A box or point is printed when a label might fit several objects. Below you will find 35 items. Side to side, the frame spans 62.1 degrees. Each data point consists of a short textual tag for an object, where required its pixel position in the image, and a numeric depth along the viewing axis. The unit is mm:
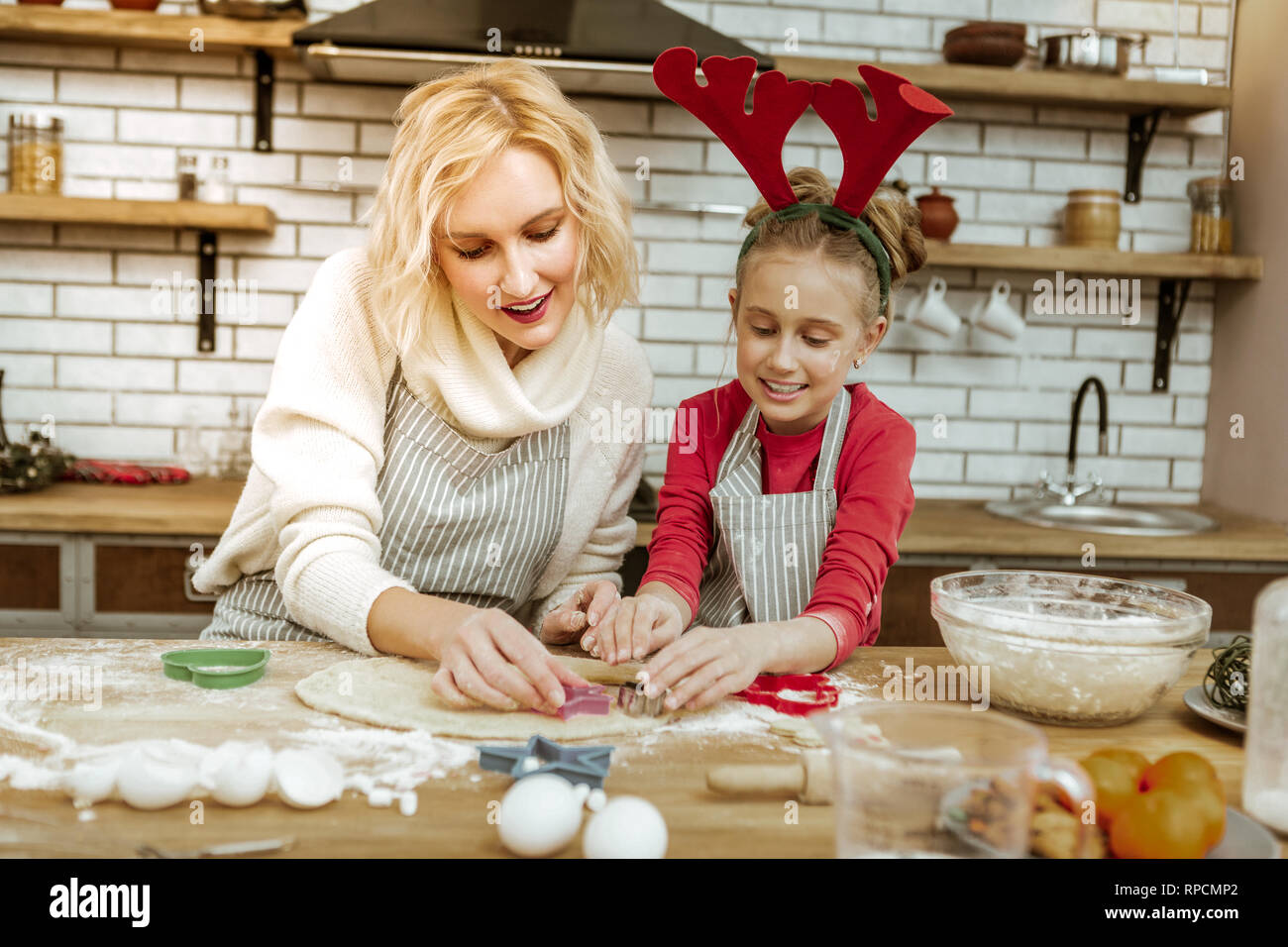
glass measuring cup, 698
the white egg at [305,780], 884
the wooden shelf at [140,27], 2732
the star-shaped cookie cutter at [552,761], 925
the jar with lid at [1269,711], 868
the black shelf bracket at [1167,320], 3307
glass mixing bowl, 1102
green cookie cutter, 1190
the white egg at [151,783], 868
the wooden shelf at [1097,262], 2947
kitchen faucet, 3150
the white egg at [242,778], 879
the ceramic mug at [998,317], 3105
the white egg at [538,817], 809
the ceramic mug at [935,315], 3074
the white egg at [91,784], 879
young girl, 1395
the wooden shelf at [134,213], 2766
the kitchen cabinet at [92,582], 2496
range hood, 2543
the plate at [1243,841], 822
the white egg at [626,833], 794
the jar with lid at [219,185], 2926
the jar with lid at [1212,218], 3182
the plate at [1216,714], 1144
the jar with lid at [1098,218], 3131
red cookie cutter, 1199
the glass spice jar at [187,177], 2947
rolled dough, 1089
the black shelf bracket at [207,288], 3045
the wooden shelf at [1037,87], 2861
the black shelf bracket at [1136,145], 3262
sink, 2760
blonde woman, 1464
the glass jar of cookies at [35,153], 2857
